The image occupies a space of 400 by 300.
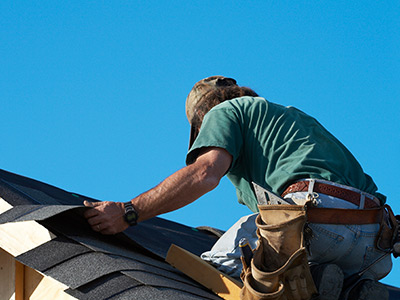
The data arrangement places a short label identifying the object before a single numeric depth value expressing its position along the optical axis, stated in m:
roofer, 7.94
